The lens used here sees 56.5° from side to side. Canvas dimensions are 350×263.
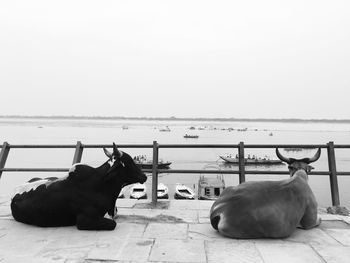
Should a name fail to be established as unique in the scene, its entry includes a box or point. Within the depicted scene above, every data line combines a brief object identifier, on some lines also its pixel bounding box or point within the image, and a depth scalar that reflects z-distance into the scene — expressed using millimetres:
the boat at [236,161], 30641
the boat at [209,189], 17047
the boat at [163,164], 24672
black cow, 4188
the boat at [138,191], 15602
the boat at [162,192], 16130
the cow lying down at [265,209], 3787
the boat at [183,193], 16703
